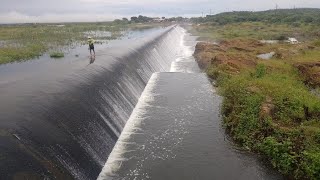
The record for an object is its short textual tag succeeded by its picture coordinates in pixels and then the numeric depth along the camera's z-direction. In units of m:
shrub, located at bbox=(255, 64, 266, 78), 17.98
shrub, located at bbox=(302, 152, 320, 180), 8.66
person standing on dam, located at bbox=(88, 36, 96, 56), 20.48
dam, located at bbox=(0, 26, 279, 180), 8.01
